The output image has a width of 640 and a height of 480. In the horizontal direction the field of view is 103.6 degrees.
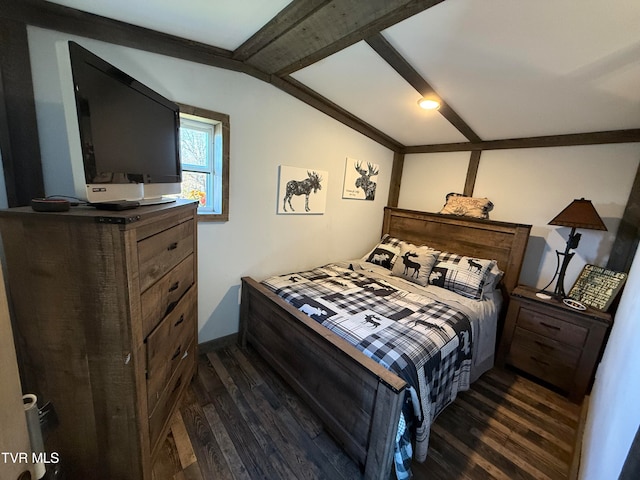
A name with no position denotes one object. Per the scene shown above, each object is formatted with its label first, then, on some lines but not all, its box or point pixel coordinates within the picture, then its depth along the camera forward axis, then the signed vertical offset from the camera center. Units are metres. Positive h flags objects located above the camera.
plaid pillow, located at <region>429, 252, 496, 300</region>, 2.26 -0.66
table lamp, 1.93 -0.07
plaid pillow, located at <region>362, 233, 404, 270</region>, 2.88 -0.66
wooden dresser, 0.85 -0.55
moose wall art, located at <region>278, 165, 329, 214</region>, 2.38 -0.01
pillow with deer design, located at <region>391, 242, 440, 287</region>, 2.48 -0.66
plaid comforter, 1.34 -0.83
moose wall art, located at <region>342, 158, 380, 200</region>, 2.92 +0.18
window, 1.92 +0.14
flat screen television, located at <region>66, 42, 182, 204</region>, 0.88 +0.17
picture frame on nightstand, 1.97 -0.59
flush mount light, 1.99 +0.76
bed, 1.22 -1.02
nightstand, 1.91 -1.05
